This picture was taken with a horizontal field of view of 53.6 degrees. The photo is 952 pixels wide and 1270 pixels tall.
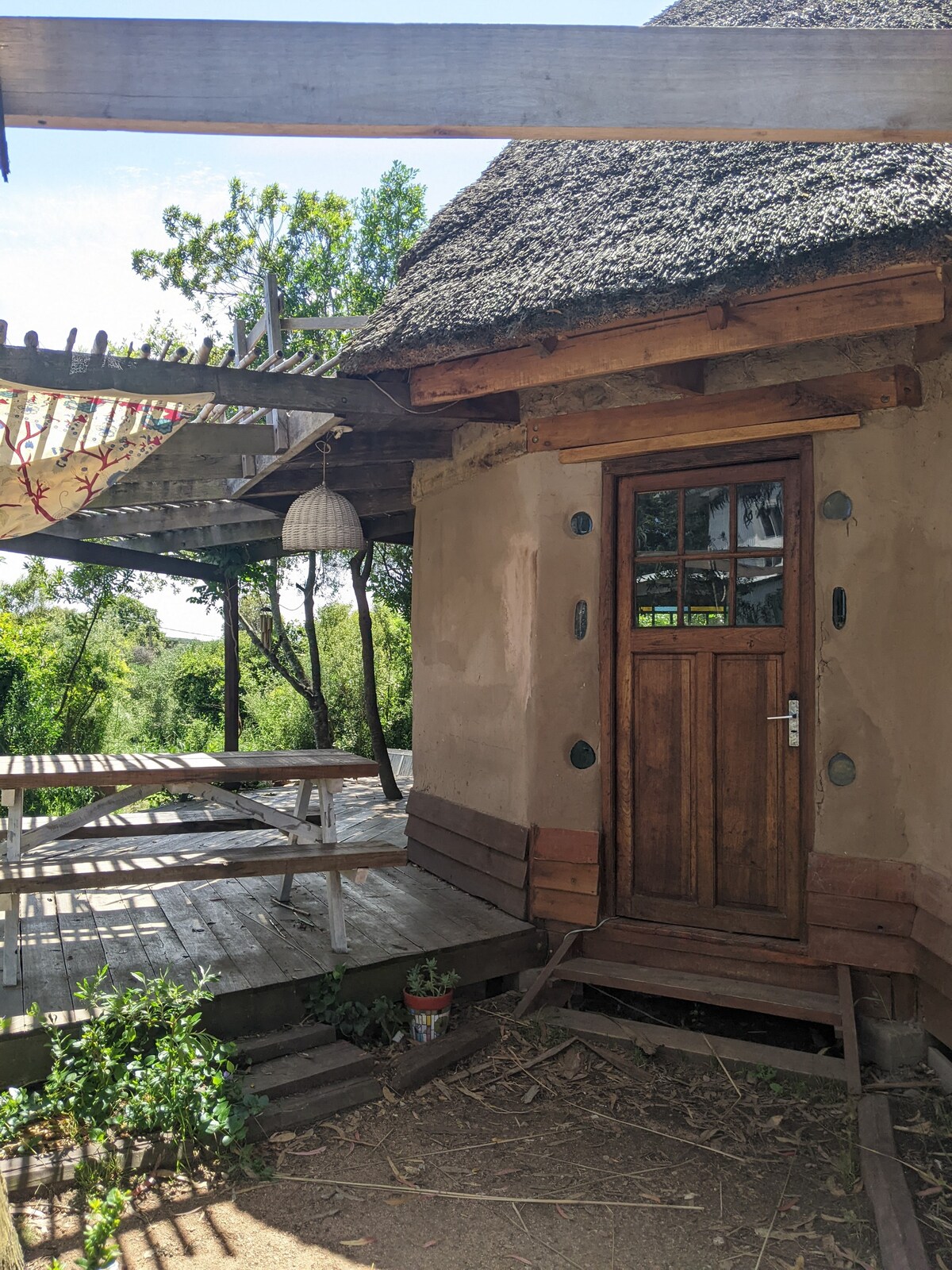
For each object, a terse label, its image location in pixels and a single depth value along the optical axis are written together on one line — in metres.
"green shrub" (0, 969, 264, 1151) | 3.15
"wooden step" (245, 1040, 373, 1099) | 3.55
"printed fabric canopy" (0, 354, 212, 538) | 4.02
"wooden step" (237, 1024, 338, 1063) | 3.73
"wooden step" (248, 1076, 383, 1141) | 3.38
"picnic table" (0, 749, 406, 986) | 3.72
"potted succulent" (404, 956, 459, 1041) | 4.16
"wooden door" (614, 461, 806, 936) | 4.35
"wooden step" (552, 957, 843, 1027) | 4.00
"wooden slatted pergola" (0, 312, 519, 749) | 4.09
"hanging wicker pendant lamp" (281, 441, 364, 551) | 5.16
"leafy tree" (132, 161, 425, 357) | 14.54
